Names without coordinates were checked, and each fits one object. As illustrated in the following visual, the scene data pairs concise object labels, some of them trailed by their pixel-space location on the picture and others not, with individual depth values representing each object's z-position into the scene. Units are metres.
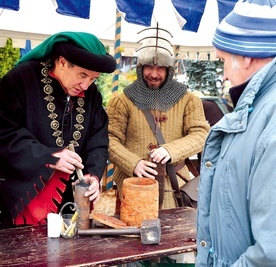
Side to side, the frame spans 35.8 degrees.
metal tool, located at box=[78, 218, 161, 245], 2.18
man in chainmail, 3.08
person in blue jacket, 1.11
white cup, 2.22
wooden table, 1.94
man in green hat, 2.30
